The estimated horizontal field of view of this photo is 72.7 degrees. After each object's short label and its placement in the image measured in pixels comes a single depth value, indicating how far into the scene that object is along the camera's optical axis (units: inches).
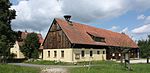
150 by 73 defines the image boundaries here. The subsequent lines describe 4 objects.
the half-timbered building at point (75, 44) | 704.3
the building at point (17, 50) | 1005.4
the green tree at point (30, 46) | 912.8
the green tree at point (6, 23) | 719.7
